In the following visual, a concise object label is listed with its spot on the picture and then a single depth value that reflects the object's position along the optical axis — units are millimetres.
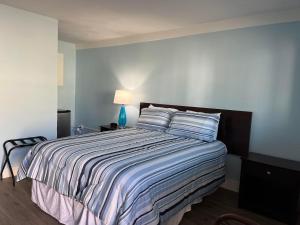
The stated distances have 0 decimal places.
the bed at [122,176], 1675
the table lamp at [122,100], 4035
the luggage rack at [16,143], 2963
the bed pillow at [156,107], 3493
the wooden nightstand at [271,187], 2318
